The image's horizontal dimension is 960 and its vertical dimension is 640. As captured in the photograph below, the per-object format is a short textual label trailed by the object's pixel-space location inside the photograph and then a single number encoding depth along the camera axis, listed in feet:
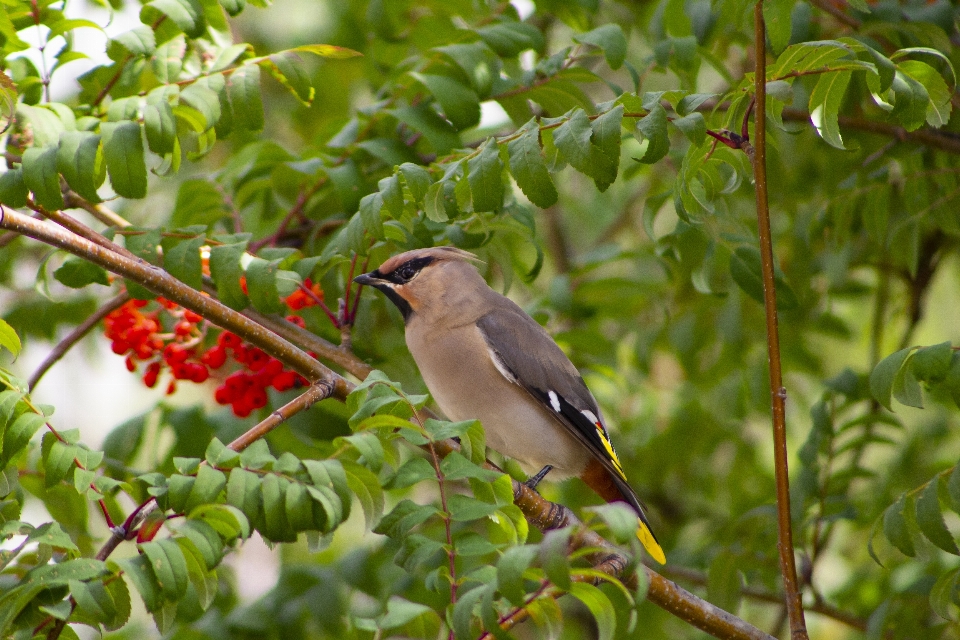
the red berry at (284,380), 21.42
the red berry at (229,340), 21.54
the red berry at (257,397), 21.80
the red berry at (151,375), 22.76
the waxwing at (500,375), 23.86
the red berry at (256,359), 21.38
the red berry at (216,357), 21.98
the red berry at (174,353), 21.99
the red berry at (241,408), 21.99
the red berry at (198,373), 22.34
